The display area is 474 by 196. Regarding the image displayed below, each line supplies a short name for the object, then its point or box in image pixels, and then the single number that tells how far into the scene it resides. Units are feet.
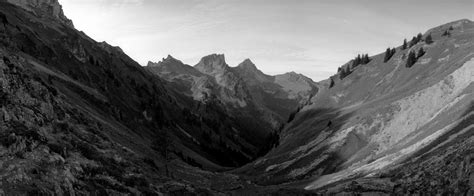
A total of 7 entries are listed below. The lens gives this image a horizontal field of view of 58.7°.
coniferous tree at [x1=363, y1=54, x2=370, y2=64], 616.80
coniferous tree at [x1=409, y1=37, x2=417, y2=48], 525.67
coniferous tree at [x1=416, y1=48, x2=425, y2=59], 437.58
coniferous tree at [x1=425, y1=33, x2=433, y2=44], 469.20
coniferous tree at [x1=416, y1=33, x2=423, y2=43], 533.30
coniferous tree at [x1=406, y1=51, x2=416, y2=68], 434.71
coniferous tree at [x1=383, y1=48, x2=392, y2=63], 536.34
